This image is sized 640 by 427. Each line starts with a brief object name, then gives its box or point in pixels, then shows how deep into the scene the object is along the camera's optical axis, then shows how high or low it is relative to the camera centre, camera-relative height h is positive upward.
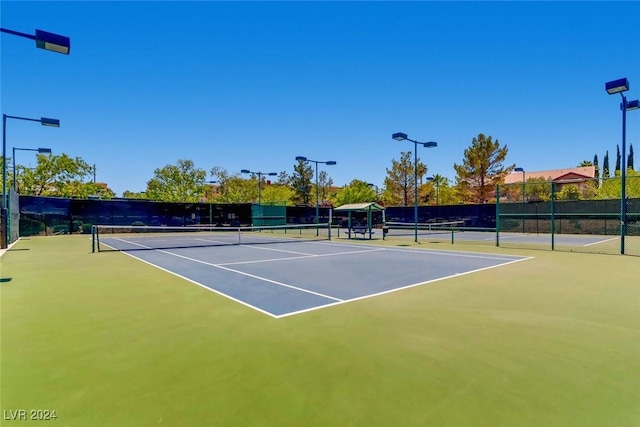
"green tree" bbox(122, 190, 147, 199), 58.41 +3.01
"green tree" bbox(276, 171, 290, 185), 61.25 +5.88
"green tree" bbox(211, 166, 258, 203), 48.90 +3.00
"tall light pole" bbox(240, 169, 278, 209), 27.12 +2.98
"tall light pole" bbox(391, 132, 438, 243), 16.31 +3.50
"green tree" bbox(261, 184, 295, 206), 49.15 +2.40
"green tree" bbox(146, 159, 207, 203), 45.39 +3.85
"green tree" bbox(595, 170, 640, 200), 25.79 +1.61
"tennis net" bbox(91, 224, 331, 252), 16.34 -1.66
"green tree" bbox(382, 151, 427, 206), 43.22 +3.86
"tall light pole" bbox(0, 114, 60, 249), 13.48 +2.54
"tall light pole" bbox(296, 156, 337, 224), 23.25 +3.44
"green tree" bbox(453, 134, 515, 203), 37.34 +4.39
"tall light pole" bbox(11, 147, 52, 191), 17.45 +3.20
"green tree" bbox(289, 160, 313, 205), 59.25 +5.07
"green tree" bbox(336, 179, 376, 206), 46.28 +2.28
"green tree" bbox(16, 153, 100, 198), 33.28 +3.50
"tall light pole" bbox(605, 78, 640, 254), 10.84 +3.47
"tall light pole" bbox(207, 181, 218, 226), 29.59 -0.31
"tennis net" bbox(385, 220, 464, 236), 27.11 -1.69
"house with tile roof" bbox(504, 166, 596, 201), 61.59 +7.03
